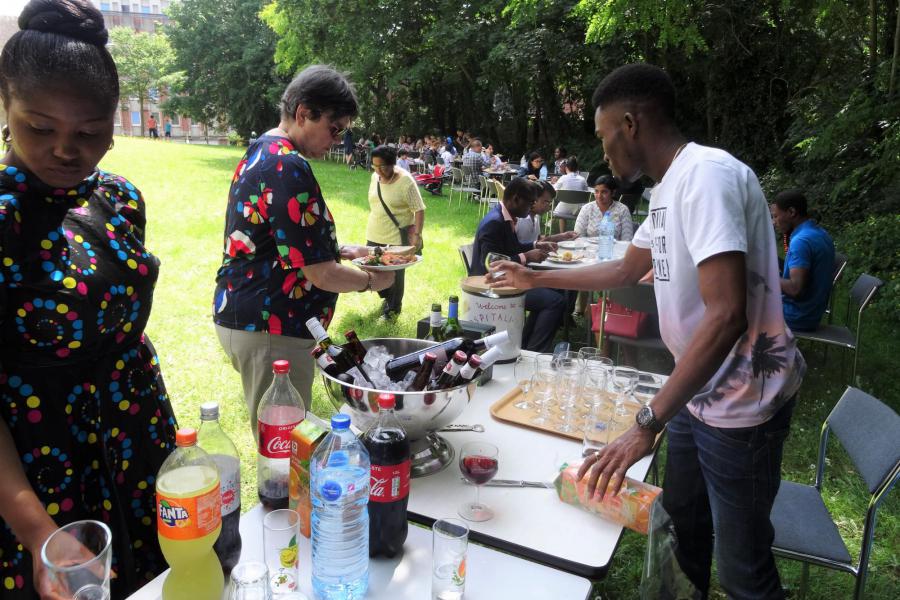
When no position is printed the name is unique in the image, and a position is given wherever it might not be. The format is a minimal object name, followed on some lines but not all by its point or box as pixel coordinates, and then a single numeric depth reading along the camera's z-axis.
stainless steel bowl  1.61
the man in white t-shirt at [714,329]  1.54
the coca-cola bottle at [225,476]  1.28
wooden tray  2.02
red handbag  4.52
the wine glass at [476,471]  1.58
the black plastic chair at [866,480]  2.08
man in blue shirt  4.55
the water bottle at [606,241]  5.78
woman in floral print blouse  2.19
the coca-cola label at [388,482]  1.29
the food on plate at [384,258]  3.38
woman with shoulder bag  6.11
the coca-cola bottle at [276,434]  1.48
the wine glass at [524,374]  2.25
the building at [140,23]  68.56
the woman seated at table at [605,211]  6.86
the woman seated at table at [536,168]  14.15
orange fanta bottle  1.08
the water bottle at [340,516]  1.17
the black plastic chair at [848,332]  4.61
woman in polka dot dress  1.24
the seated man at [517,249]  5.24
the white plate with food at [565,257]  5.49
